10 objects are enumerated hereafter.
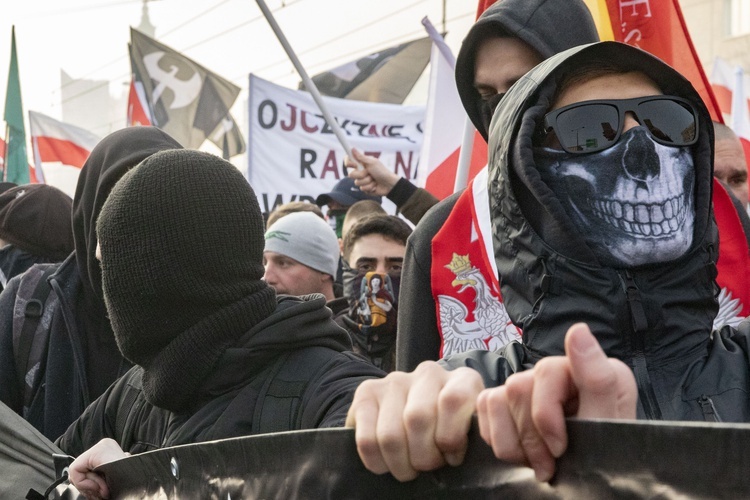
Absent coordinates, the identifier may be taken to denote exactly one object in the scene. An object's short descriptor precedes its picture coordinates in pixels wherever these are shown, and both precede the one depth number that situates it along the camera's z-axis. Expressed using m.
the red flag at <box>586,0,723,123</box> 3.68
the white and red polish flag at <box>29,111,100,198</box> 12.80
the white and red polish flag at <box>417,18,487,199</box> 5.64
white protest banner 7.89
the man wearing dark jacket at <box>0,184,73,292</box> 3.89
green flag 12.12
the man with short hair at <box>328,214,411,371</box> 3.98
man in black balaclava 1.90
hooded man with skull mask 1.54
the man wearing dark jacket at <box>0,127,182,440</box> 2.86
